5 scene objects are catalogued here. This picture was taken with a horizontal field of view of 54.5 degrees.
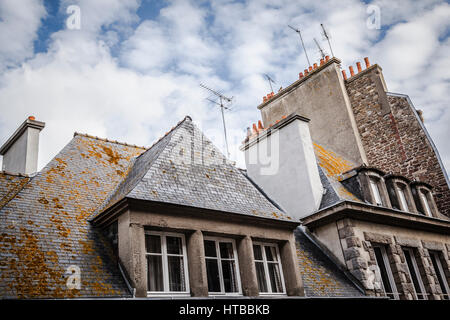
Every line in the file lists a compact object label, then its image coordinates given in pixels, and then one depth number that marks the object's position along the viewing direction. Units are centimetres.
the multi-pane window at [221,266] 792
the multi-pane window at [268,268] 876
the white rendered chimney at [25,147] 962
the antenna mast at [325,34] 1683
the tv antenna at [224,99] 1366
